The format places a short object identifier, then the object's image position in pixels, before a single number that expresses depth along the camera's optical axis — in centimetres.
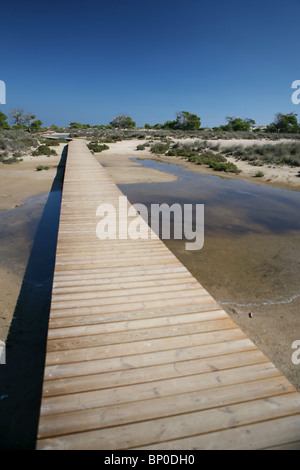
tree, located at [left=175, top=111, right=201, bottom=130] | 6159
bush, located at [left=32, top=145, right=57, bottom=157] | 1922
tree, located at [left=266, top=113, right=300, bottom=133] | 5384
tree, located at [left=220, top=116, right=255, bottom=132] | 6162
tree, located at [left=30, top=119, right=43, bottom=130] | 5691
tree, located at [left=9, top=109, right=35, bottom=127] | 5327
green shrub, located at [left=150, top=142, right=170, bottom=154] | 2378
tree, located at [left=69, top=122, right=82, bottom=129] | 6730
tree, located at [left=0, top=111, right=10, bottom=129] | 4622
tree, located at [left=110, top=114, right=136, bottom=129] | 6594
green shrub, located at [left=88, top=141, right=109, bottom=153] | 2313
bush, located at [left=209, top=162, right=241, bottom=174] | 1597
